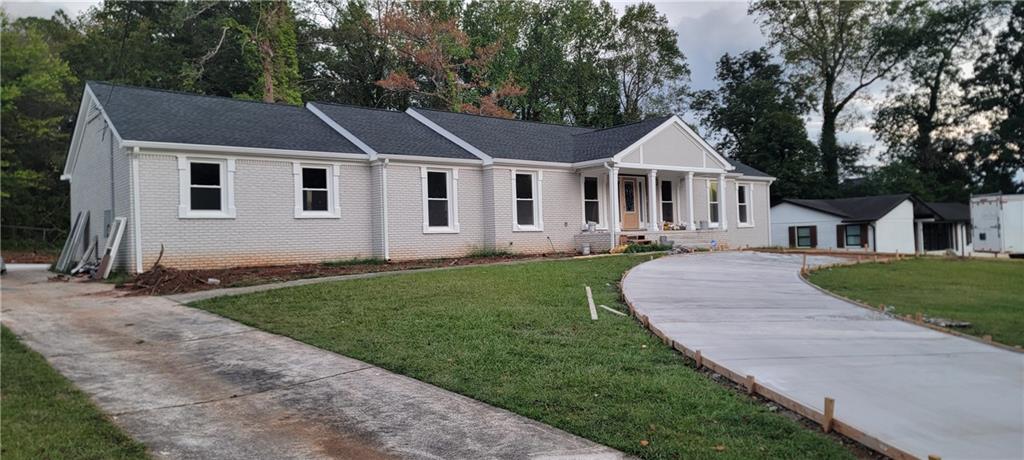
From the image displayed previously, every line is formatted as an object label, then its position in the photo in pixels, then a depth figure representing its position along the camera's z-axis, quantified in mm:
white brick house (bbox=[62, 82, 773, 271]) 15609
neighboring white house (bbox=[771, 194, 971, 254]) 32719
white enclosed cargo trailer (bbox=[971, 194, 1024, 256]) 29453
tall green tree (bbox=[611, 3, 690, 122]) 43250
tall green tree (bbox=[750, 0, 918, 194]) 44219
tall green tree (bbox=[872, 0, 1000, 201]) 43688
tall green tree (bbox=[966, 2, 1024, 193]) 43562
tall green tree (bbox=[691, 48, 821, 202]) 40906
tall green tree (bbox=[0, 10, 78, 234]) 29219
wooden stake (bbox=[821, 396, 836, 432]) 4461
